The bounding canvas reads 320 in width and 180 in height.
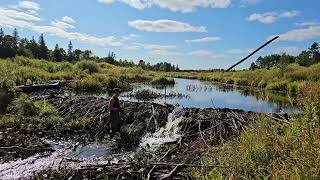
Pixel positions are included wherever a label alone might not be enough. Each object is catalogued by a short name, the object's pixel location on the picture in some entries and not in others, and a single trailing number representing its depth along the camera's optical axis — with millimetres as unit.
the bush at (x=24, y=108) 9427
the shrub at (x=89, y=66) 31809
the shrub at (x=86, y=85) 18623
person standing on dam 8152
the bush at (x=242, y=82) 28992
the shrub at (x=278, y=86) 23724
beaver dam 4716
